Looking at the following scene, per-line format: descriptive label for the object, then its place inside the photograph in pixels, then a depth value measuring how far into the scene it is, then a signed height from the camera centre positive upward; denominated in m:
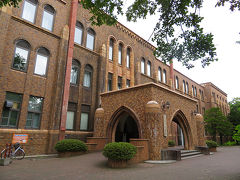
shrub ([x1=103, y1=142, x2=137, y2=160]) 8.61 -0.95
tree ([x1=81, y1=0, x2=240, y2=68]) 6.79 +4.46
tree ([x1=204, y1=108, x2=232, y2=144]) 31.69 +1.93
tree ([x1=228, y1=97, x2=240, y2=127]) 38.94 +4.01
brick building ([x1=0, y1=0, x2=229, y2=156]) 12.12 +4.17
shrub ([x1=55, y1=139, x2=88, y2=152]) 11.54 -1.03
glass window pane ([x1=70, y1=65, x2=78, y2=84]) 16.00 +4.93
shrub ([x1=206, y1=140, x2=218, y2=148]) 17.35 -0.96
